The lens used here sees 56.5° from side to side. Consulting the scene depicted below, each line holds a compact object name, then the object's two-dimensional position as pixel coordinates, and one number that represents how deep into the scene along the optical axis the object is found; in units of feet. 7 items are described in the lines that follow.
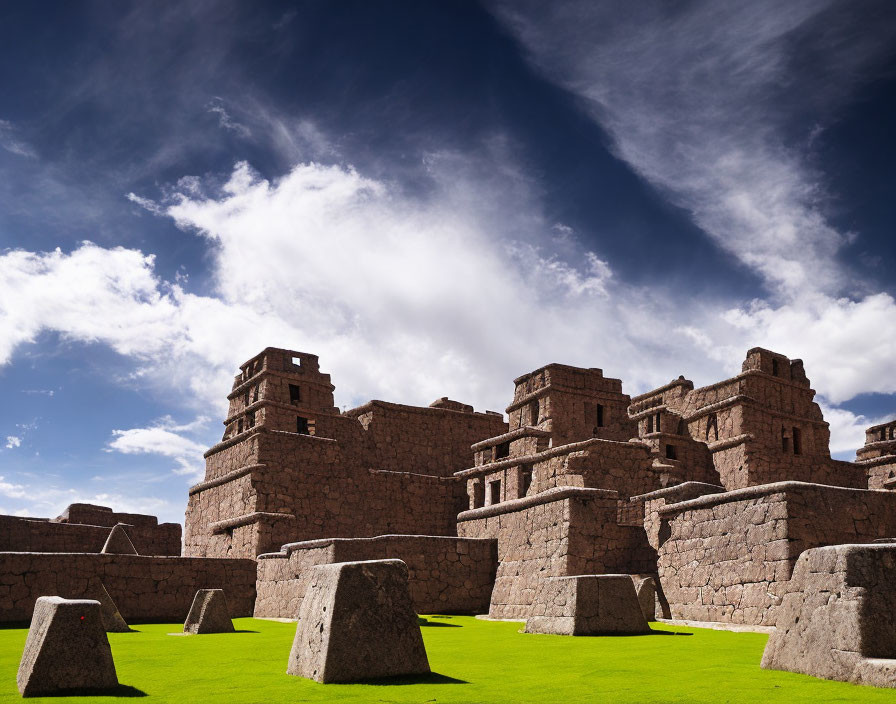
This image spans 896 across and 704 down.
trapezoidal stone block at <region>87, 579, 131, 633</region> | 44.65
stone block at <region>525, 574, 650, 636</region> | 35.60
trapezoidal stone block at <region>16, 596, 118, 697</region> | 20.35
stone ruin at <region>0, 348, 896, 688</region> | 44.70
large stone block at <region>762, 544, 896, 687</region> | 20.45
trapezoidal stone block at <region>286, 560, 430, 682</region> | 21.68
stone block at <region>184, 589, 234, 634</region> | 42.34
